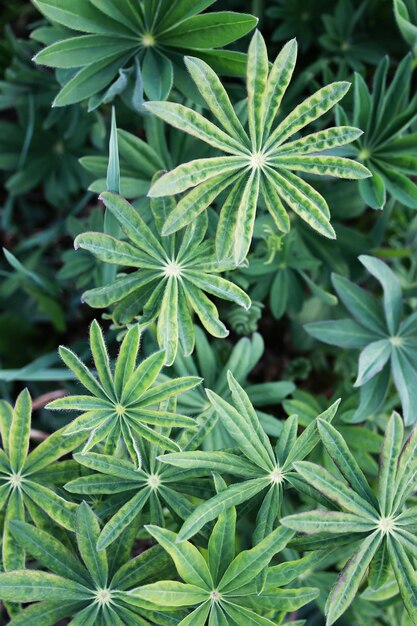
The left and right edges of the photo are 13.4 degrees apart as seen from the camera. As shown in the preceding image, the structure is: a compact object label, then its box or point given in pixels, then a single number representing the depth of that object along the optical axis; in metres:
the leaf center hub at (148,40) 0.82
